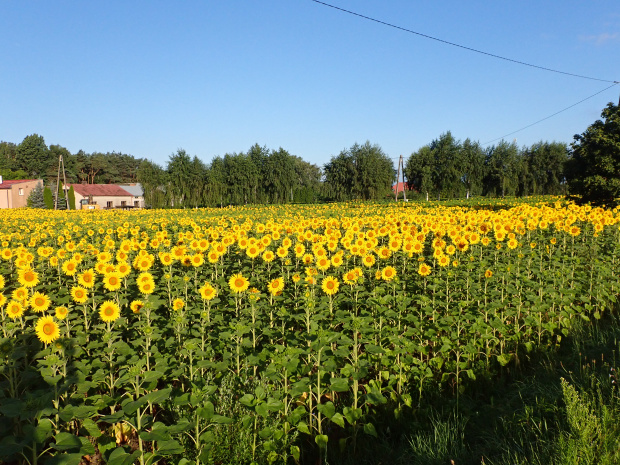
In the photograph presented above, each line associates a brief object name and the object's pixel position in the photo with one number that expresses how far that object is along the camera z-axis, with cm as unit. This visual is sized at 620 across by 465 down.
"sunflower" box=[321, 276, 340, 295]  431
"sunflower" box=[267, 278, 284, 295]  430
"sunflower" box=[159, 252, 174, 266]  532
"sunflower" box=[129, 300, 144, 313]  385
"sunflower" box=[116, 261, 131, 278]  433
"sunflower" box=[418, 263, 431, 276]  490
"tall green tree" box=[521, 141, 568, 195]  5819
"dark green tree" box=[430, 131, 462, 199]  5206
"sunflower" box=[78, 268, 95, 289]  414
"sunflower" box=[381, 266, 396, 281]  471
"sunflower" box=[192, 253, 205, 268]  511
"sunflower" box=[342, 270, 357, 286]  437
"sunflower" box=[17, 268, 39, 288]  424
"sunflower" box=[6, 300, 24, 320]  346
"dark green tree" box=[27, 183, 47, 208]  5391
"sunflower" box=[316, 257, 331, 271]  508
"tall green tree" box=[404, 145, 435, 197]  5244
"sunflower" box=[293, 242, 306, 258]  579
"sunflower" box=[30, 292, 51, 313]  365
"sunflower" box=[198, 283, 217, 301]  411
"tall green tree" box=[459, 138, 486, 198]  5384
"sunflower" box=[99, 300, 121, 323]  362
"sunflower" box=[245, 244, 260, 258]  590
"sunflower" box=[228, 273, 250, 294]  445
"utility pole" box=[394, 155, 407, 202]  4578
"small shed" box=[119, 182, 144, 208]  7756
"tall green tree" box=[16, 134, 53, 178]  9181
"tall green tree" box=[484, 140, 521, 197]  5566
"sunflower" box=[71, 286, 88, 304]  386
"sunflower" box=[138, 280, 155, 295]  410
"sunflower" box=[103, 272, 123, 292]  405
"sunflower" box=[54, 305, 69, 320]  341
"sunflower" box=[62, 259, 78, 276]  482
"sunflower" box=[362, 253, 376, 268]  530
